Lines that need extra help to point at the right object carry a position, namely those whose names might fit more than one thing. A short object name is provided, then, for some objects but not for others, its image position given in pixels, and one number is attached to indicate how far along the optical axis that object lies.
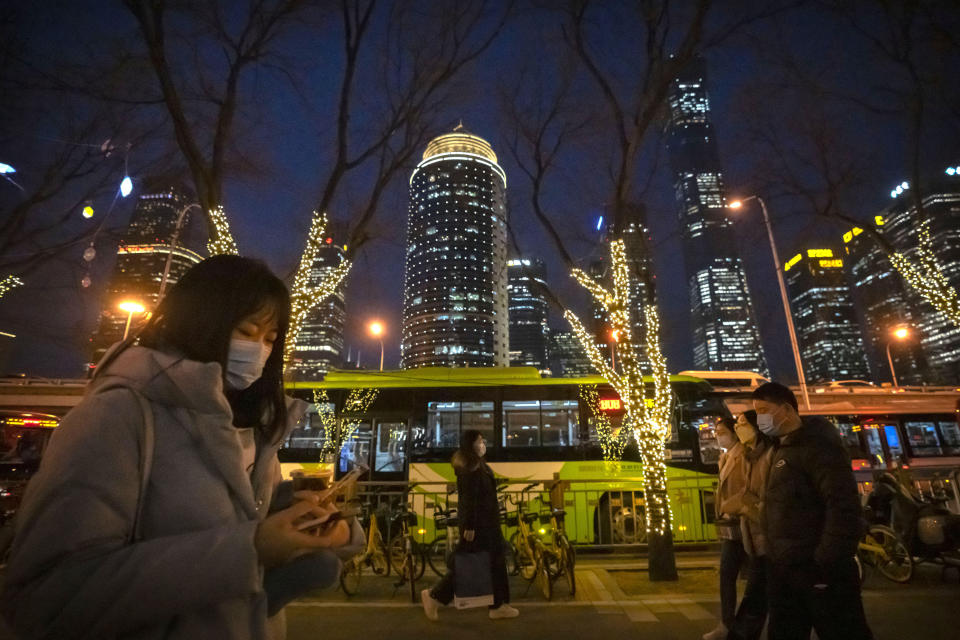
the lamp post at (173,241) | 11.51
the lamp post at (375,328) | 27.03
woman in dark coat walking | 5.03
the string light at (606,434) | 9.89
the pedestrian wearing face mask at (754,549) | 3.64
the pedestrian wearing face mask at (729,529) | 4.22
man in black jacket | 2.61
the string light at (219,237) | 6.74
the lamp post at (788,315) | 16.11
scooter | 5.90
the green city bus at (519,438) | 9.55
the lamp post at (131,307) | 14.38
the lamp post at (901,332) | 25.55
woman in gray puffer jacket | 0.86
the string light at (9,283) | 8.48
